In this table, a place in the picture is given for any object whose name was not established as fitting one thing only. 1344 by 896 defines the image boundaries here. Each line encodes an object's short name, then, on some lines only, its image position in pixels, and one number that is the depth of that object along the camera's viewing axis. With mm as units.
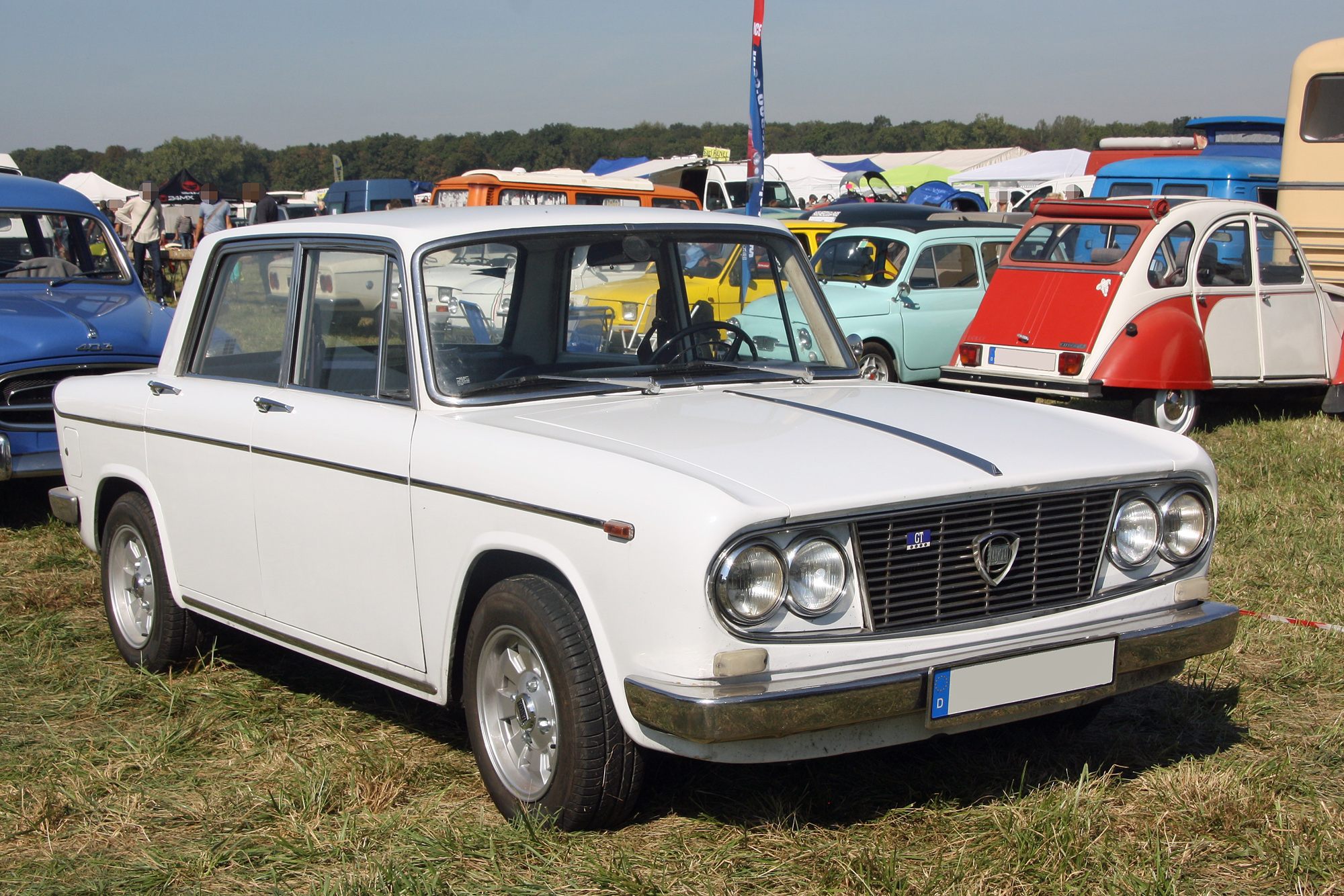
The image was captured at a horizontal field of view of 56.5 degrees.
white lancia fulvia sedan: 2844
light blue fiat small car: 11750
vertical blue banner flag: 12383
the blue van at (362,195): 29859
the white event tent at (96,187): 45281
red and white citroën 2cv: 9352
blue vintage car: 6969
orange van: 13375
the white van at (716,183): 28531
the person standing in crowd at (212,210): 17141
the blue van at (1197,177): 15633
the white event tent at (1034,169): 34719
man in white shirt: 16797
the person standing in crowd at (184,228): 23547
